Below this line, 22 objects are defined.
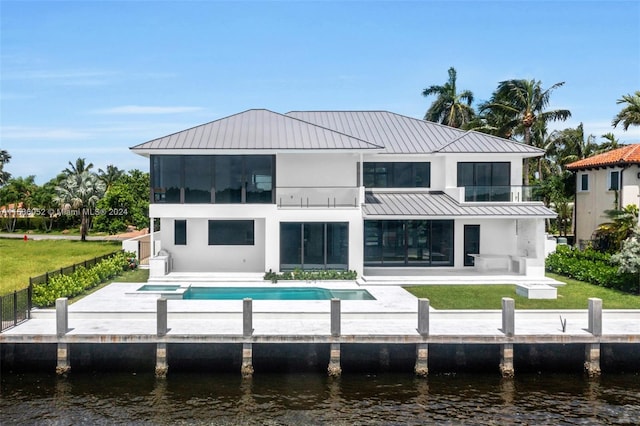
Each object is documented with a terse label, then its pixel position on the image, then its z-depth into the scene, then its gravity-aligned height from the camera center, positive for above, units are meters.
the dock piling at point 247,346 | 17.53 -3.95
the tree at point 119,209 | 49.34 +0.27
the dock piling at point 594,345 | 17.83 -3.94
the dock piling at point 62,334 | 17.56 -3.59
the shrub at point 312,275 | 27.91 -2.93
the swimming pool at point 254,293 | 24.33 -3.37
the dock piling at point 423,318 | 17.69 -3.12
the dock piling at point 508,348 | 17.77 -4.01
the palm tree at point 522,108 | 45.16 +8.10
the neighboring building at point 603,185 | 34.75 +1.74
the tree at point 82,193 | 58.22 +1.88
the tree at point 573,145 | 49.62 +5.82
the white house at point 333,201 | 28.77 +0.61
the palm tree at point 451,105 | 54.78 +10.07
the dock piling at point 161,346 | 17.55 -3.94
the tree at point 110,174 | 88.73 +5.80
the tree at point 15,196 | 76.69 +2.18
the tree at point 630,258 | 24.91 -1.86
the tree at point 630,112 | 40.69 +7.03
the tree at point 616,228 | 30.91 -0.75
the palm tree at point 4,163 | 69.41 +5.69
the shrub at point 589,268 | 25.92 -2.65
